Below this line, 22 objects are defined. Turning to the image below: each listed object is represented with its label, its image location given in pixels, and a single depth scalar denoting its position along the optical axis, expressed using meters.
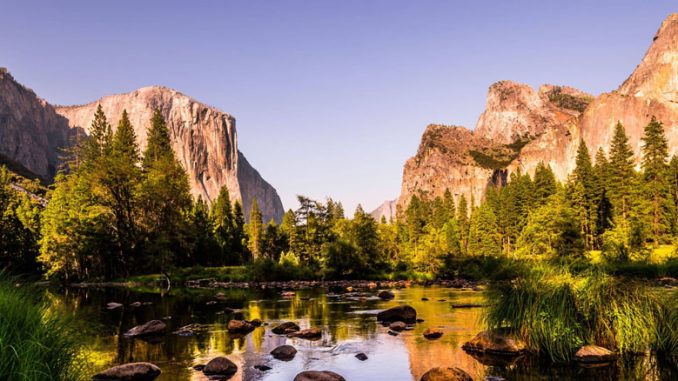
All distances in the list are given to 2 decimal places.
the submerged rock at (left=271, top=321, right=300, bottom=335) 23.22
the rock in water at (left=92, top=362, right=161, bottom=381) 14.27
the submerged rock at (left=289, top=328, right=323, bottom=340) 21.97
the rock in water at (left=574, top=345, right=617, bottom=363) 15.85
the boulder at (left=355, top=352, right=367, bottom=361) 17.54
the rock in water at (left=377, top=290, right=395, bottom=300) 40.07
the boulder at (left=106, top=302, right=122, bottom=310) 33.84
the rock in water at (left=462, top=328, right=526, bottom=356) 17.23
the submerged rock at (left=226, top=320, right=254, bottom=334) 23.36
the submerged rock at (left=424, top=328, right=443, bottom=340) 21.02
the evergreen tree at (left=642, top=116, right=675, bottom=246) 82.12
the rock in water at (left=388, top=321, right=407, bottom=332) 23.24
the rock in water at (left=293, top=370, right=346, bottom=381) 13.95
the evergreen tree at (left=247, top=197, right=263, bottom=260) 116.31
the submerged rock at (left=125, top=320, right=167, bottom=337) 22.32
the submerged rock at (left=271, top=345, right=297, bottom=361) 17.75
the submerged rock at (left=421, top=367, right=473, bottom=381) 13.66
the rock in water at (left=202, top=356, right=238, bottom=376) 15.28
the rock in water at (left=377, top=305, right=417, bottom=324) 26.16
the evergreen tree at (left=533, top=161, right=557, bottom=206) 100.47
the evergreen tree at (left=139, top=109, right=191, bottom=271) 63.28
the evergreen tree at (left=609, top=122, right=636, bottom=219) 86.12
